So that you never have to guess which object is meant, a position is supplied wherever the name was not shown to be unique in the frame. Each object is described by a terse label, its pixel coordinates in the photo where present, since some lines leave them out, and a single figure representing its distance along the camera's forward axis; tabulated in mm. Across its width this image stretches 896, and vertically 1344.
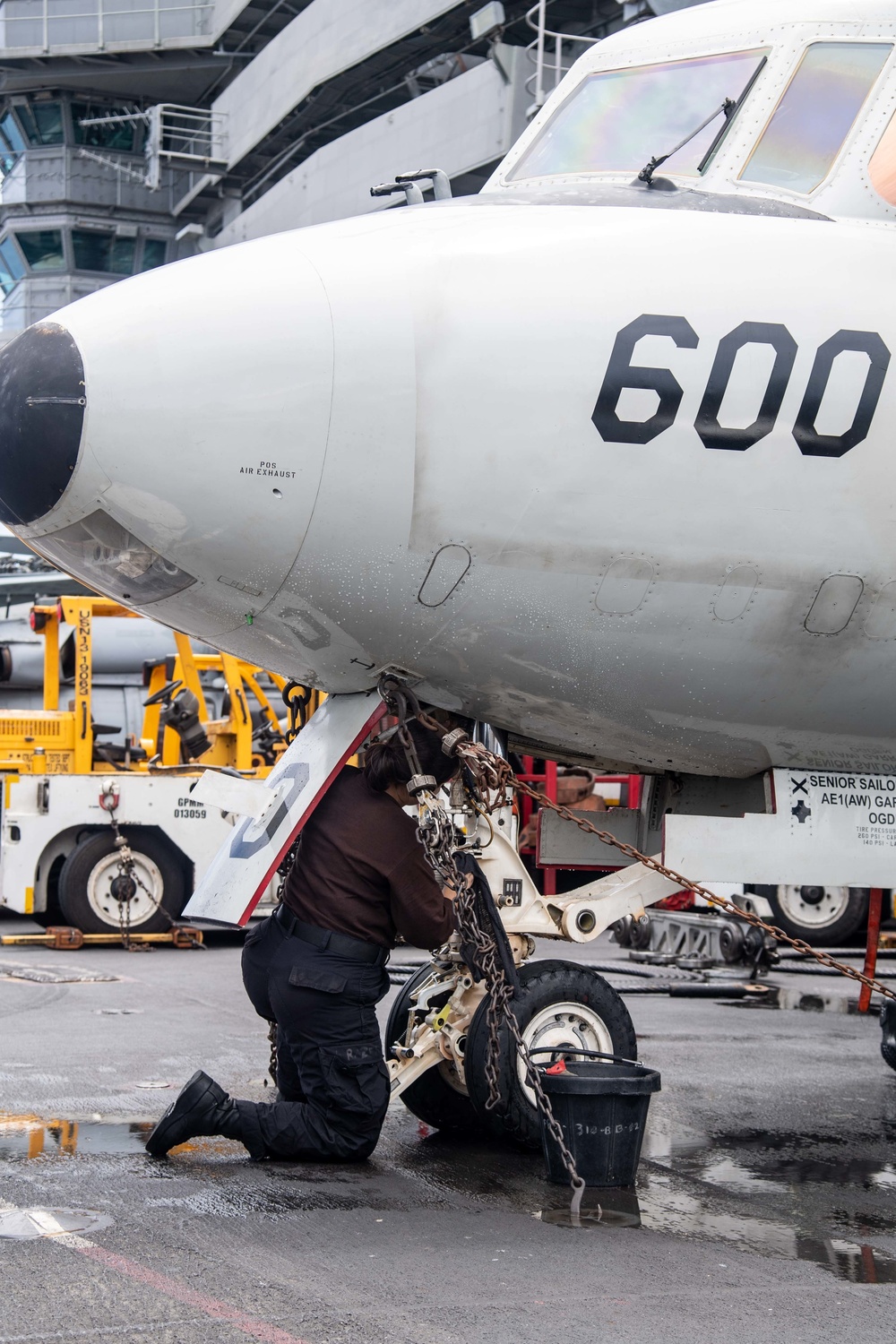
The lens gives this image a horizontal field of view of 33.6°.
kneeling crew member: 5047
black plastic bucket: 4914
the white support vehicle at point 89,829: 13195
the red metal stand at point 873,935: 6473
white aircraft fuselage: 4234
